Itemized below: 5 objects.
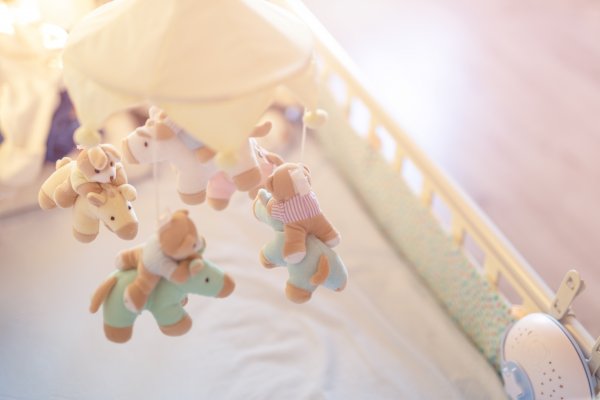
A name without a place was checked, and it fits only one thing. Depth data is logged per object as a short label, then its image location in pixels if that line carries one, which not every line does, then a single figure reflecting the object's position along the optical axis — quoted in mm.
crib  1122
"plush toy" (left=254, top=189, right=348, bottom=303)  780
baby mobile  635
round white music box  929
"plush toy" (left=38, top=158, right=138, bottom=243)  792
